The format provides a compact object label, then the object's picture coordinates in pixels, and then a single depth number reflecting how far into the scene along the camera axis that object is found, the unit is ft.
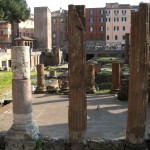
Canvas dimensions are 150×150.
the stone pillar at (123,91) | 55.16
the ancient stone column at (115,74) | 60.90
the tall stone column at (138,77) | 29.17
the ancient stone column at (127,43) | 116.16
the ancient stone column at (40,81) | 63.77
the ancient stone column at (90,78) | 62.18
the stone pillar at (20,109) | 32.30
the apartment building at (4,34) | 213.21
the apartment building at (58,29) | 252.83
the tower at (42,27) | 213.25
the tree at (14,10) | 126.62
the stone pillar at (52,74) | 110.95
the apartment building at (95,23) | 235.61
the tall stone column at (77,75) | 29.63
